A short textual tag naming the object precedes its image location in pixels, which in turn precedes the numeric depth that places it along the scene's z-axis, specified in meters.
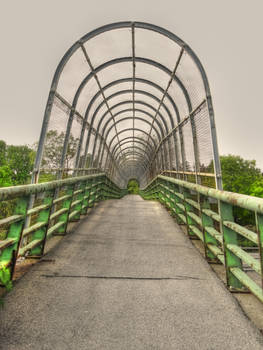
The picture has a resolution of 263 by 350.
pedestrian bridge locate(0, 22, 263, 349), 1.75
